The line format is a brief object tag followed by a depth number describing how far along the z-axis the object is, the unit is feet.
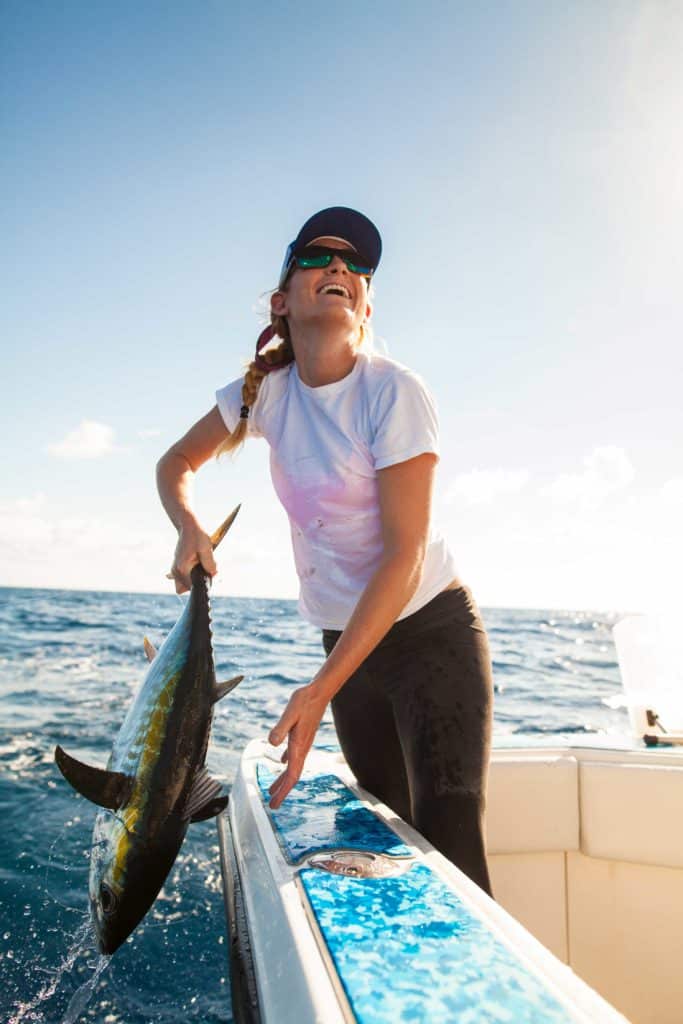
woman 6.56
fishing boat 4.04
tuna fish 5.76
